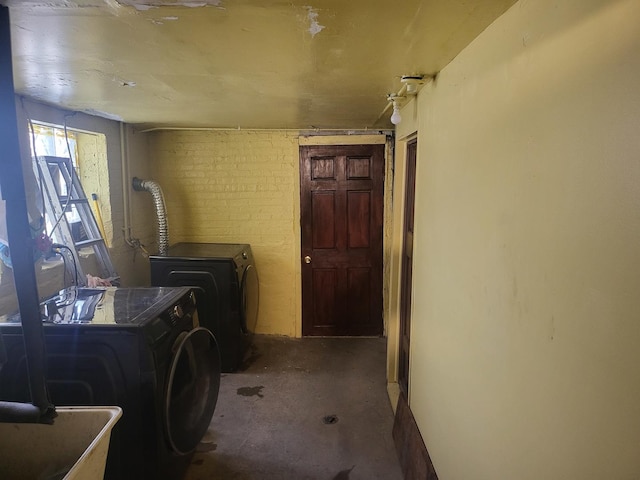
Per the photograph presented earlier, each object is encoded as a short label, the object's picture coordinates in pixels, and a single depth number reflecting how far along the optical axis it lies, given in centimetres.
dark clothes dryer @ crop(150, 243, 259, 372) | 333
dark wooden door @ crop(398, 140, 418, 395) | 279
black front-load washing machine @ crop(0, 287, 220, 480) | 172
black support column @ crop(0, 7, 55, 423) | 100
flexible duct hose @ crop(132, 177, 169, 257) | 360
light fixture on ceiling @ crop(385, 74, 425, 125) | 186
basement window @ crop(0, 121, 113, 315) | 224
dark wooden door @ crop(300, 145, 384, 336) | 393
